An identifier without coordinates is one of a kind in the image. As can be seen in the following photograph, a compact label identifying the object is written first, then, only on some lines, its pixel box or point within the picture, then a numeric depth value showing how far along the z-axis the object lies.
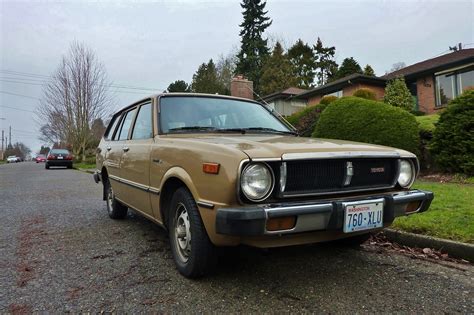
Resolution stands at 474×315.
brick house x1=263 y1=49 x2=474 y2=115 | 18.45
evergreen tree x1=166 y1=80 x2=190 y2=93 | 49.16
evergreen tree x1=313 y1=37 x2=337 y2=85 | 45.28
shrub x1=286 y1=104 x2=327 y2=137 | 13.75
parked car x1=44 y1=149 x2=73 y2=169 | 23.50
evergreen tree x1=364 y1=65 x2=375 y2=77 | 30.88
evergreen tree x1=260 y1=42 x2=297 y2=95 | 40.38
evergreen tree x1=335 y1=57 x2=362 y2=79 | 33.73
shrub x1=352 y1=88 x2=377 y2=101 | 19.14
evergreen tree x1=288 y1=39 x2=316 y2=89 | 44.44
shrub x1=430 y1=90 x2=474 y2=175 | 7.67
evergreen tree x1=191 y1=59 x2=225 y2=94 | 44.91
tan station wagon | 2.35
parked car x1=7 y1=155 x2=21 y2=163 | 67.61
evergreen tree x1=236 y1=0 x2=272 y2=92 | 43.53
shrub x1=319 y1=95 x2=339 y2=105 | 18.61
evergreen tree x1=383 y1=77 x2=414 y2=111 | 18.62
